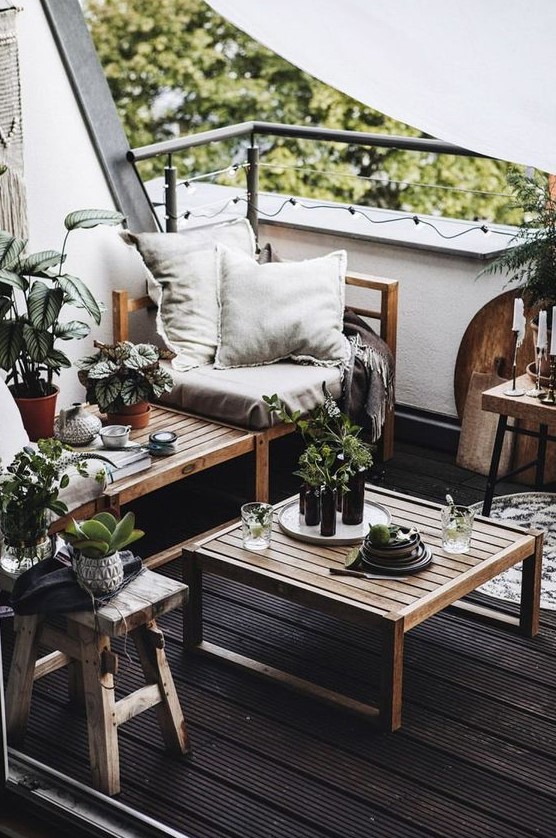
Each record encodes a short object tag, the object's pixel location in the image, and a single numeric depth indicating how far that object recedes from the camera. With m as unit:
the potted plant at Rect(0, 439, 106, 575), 2.44
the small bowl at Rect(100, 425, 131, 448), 3.34
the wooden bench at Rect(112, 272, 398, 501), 4.05
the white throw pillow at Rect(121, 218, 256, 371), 4.02
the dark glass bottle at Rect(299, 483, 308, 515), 2.90
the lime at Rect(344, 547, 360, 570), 2.71
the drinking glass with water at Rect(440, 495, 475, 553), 2.82
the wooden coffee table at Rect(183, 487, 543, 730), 2.54
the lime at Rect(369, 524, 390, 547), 2.71
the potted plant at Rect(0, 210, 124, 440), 3.29
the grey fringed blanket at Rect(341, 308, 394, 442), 3.97
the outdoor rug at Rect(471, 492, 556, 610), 3.29
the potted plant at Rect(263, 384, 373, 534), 2.85
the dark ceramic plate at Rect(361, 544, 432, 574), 2.70
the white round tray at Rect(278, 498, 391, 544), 2.86
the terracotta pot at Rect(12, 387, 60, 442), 3.38
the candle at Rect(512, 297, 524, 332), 3.58
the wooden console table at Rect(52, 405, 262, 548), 3.17
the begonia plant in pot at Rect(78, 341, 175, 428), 3.46
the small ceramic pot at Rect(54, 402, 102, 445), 3.35
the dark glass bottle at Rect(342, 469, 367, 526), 2.88
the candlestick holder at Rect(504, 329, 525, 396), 3.61
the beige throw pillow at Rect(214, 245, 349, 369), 3.99
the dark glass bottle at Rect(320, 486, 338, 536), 2.83
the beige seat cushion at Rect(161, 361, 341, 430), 3.67
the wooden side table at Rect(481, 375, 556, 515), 3.51
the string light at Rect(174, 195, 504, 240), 4.43
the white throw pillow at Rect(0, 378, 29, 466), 2.90
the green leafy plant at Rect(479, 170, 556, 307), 3.79
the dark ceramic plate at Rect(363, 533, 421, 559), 2.71
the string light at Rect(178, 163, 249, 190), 4.55
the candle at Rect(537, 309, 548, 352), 3.52
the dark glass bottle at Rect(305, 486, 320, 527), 2.89
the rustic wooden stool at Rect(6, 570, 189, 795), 2.27
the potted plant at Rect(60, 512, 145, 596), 2.31
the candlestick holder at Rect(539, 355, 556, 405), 3.53
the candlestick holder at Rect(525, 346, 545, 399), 3.60
